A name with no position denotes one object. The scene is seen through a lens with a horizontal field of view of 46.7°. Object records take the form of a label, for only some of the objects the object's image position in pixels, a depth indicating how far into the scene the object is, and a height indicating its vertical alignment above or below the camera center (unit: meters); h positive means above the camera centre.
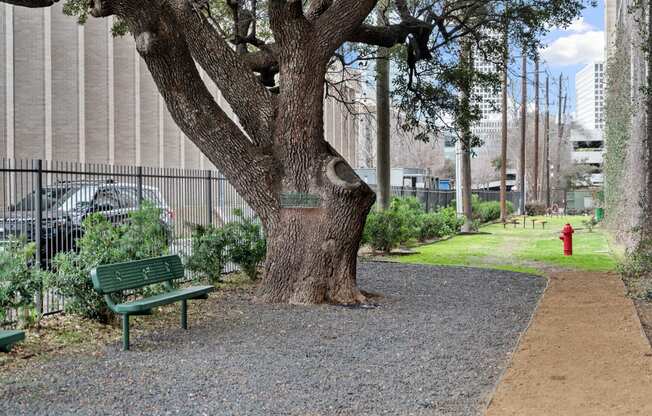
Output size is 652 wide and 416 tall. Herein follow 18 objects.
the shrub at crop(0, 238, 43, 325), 7.32 -0.76
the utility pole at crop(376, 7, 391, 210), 20.19 +1.89
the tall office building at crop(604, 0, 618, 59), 32.42 +8.12
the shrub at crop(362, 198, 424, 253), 19.55 -0.75
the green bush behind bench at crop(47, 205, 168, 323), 8.43 -0.65
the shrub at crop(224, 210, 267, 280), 12.77 -0.75
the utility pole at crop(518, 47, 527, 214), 42.04 +4.88
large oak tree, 10.45 +0.94
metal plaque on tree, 10.59 +0.02
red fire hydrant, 19.39 -1.05
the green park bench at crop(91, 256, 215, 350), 7.67 -0.89
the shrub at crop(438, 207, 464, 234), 28.98 -0.72
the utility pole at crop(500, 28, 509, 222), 38.06 +2.38
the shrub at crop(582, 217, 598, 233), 32.25 -1.02
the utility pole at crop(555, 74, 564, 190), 62.47 +7.68
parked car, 9.79 -0.11
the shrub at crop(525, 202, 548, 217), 53.03 -0.59
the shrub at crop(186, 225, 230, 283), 12.15 -0.83
